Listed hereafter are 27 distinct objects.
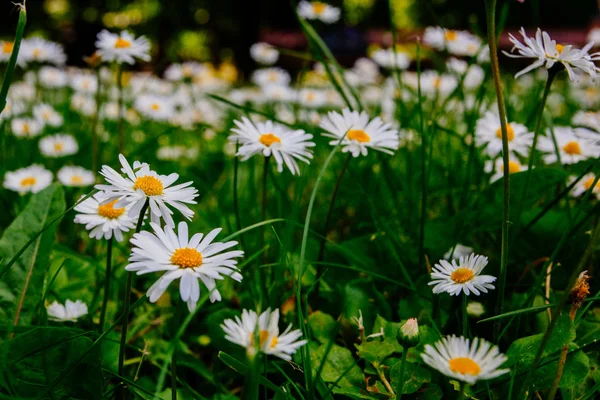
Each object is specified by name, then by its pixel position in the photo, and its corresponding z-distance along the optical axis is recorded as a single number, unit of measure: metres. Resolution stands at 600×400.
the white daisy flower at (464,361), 0.35
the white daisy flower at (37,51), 0.63
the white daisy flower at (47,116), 0.64
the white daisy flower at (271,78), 0.88
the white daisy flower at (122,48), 0.53
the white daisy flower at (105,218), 0.43
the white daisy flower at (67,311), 0.44
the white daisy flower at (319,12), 0.67
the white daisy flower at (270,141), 0.45
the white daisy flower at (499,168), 0.50
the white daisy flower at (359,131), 0.46
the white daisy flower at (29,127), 0.62
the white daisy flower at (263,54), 0.88
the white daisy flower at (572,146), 0.50
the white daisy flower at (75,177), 0.53
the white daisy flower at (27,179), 0.51
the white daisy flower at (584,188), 0.49
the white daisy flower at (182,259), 0.39
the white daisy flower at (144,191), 0.40
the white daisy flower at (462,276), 0.41
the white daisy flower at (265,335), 0.37
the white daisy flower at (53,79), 0.85
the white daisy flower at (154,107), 0.69
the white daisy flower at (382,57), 0.76
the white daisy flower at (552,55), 0.41
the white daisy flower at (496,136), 0.50
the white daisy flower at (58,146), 0.58
